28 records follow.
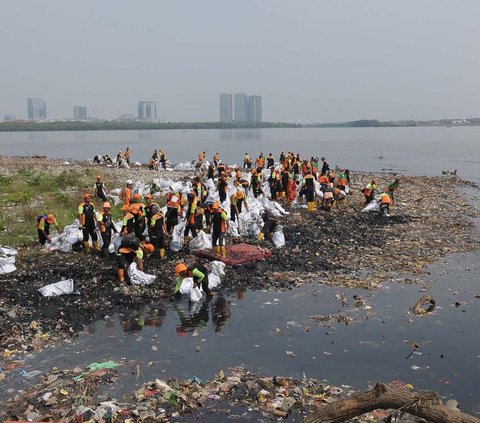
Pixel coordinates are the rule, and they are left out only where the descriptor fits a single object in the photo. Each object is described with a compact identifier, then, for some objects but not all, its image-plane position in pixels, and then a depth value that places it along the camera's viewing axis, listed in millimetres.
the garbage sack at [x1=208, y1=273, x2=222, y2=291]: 11953
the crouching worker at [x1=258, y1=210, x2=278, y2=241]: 15734
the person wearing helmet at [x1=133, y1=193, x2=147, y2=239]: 13773
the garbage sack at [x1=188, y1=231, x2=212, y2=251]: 14125
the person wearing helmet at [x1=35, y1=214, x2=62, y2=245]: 13969
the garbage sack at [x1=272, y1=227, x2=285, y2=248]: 15172
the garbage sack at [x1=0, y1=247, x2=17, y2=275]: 12289
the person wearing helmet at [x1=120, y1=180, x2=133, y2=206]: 17019
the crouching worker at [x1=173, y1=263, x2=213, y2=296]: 10992
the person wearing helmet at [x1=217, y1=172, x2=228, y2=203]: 18156
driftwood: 3473
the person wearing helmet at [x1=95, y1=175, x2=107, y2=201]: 19922
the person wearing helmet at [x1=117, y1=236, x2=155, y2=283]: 11797
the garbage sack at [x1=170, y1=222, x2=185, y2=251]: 14297
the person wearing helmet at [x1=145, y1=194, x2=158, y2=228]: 13727
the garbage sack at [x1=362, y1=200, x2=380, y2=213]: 20094
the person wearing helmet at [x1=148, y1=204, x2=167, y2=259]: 13289
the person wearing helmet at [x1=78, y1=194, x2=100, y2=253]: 13422
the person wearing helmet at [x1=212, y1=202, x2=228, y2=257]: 13461
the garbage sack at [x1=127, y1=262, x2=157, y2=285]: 11781
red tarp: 13602
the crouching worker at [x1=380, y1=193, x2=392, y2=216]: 19297
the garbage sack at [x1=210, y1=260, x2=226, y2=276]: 12613
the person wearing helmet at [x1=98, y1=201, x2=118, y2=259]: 13211
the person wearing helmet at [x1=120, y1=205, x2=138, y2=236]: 13297
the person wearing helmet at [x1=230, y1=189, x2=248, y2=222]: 16056
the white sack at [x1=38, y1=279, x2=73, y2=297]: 11031
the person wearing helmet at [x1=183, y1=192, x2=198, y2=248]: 14297
